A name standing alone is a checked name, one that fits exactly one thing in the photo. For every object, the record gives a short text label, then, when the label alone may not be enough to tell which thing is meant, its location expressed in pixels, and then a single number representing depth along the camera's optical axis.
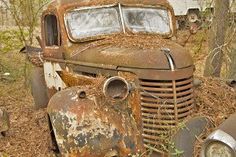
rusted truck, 4.79
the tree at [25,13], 9.98
